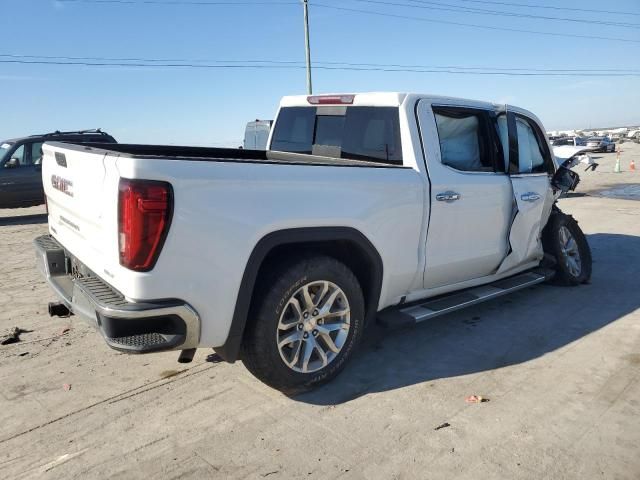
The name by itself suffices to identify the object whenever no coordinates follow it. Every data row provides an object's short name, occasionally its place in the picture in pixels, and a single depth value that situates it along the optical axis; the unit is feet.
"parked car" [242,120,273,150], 50.70
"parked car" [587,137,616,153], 142.08
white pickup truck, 8.54
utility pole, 85.33
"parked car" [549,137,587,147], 138.31
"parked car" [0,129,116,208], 38.40
